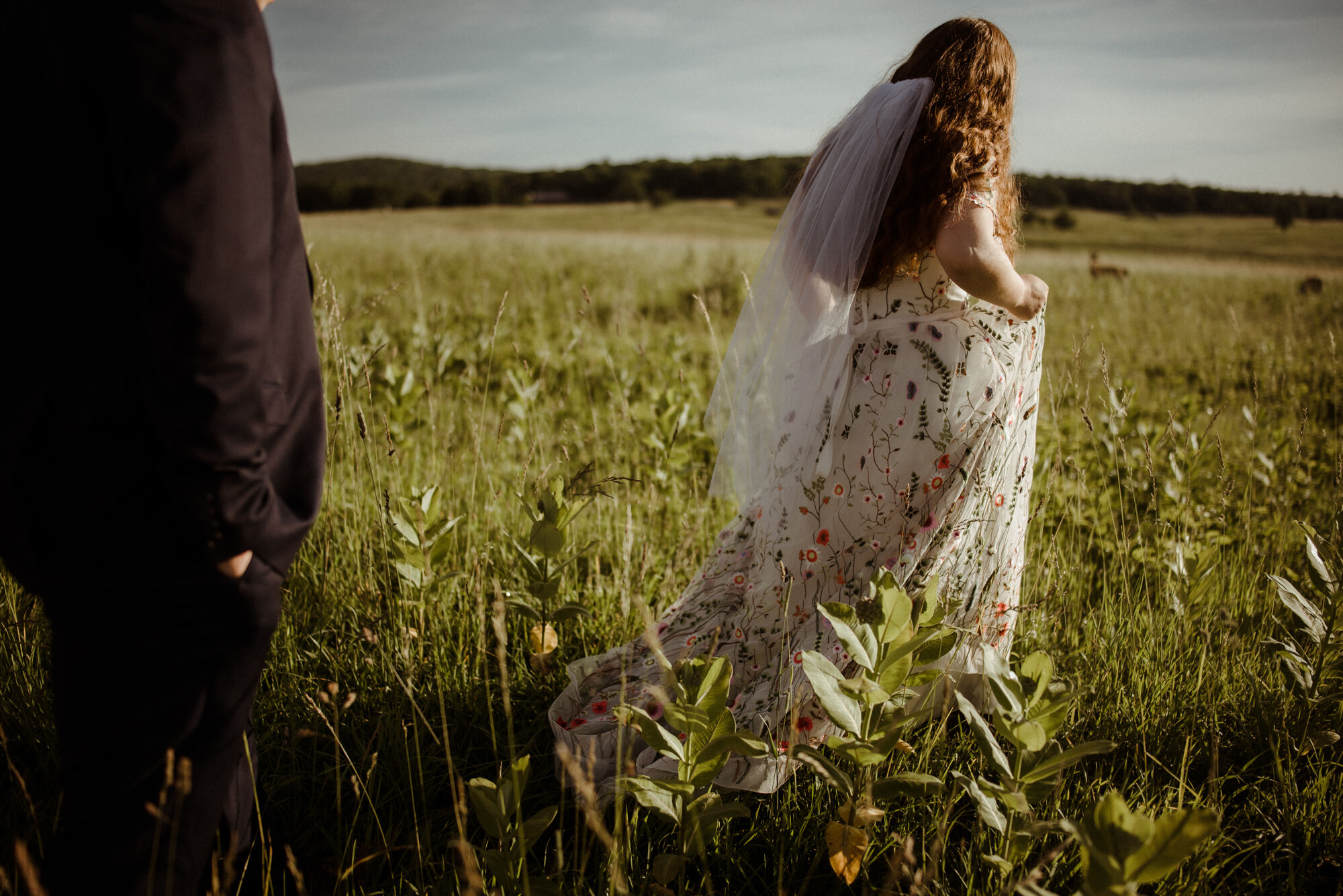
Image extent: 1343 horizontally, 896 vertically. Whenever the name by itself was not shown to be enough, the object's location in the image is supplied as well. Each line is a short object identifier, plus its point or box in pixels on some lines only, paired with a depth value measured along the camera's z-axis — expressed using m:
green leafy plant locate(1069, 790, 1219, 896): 0.93
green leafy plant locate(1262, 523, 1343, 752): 1.70
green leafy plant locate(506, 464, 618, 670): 1.93
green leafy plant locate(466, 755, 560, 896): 1.23
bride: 1.78
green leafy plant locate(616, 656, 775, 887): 1.25
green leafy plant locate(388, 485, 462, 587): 1.92
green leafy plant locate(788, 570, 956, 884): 1.27
